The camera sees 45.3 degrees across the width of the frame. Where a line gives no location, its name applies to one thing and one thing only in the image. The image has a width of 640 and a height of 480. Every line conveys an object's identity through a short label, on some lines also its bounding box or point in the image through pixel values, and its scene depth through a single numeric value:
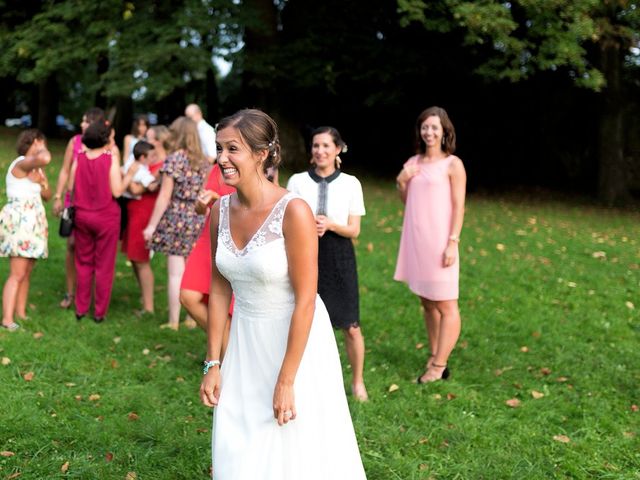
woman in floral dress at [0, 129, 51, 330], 7.55
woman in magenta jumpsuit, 7.85
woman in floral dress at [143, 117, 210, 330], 7.68
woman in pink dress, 6.48
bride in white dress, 3.18
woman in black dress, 5.84
